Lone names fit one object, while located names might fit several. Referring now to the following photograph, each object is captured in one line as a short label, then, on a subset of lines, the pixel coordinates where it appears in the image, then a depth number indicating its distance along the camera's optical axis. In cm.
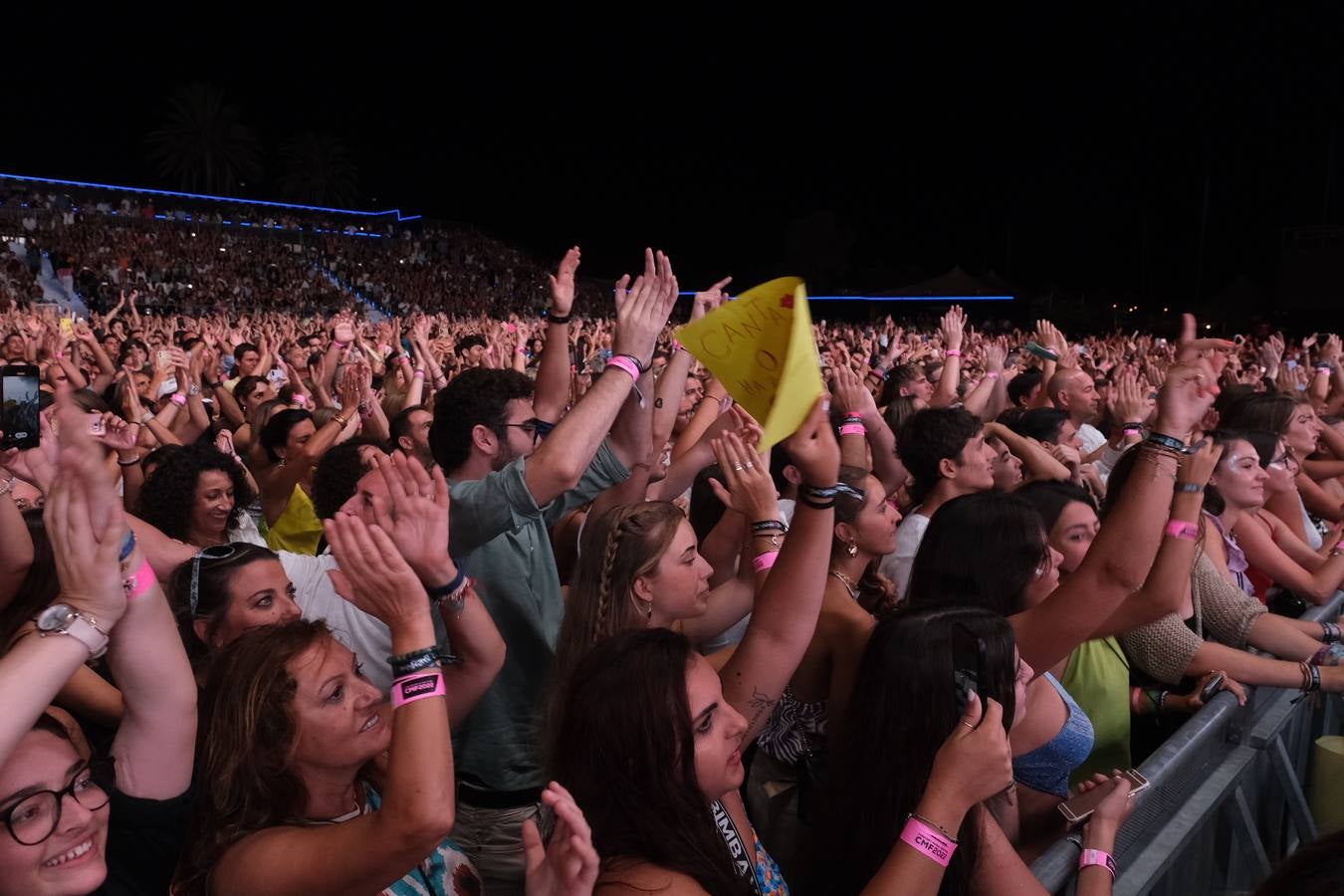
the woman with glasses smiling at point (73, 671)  133
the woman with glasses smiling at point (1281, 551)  361
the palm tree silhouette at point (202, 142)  3969
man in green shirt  219
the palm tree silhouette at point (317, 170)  4103
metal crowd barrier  210
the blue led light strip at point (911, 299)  2895
